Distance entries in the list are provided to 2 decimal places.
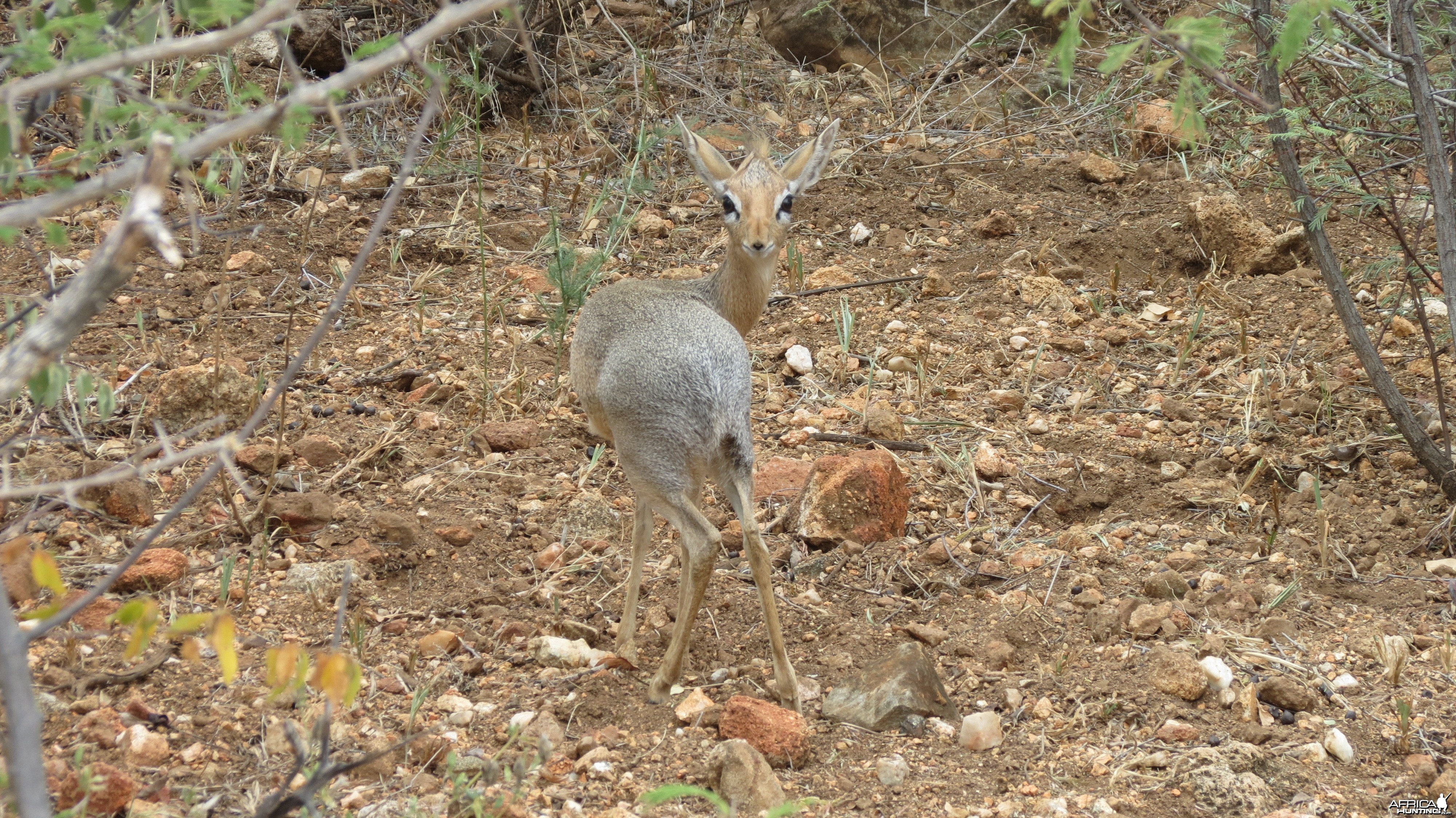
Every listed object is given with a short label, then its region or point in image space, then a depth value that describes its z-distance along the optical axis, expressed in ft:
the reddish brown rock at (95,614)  24.17
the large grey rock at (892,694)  23.38
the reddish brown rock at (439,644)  25.70
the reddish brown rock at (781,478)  33.09
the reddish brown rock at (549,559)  29.91
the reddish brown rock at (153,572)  25.64
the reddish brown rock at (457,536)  29.86
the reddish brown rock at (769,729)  22.38
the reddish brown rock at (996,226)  48.03
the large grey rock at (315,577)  26.76
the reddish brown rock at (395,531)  29.09
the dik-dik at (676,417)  24.77
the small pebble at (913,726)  23.27
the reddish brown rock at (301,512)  28.89
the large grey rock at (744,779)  20.43
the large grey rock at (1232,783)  20.29
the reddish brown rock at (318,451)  32.48
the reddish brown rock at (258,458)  31.24
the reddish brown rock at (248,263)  42.29
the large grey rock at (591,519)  31.40
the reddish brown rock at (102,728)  20.70
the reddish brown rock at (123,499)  27.91
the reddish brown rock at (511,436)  34.58
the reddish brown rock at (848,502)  30.66
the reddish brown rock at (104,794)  18.78
